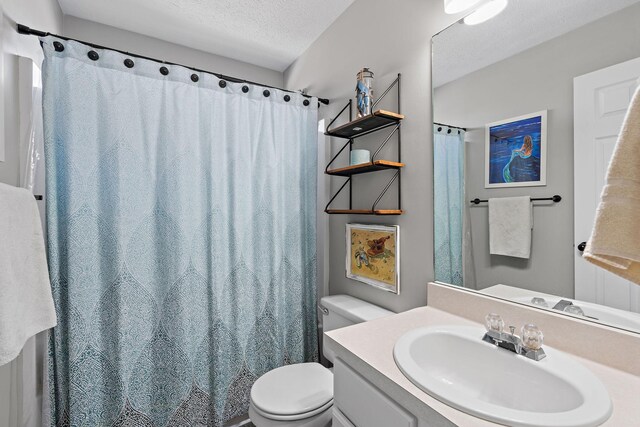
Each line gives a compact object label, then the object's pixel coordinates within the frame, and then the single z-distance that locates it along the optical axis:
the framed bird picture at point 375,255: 1.39
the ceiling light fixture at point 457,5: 1.04
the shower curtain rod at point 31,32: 1.15
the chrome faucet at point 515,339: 0.77
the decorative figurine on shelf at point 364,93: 1.39
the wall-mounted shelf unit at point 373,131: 1.31
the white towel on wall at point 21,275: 0.80
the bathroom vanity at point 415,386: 0.61
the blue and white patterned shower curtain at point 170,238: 1.32
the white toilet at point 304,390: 1.19
